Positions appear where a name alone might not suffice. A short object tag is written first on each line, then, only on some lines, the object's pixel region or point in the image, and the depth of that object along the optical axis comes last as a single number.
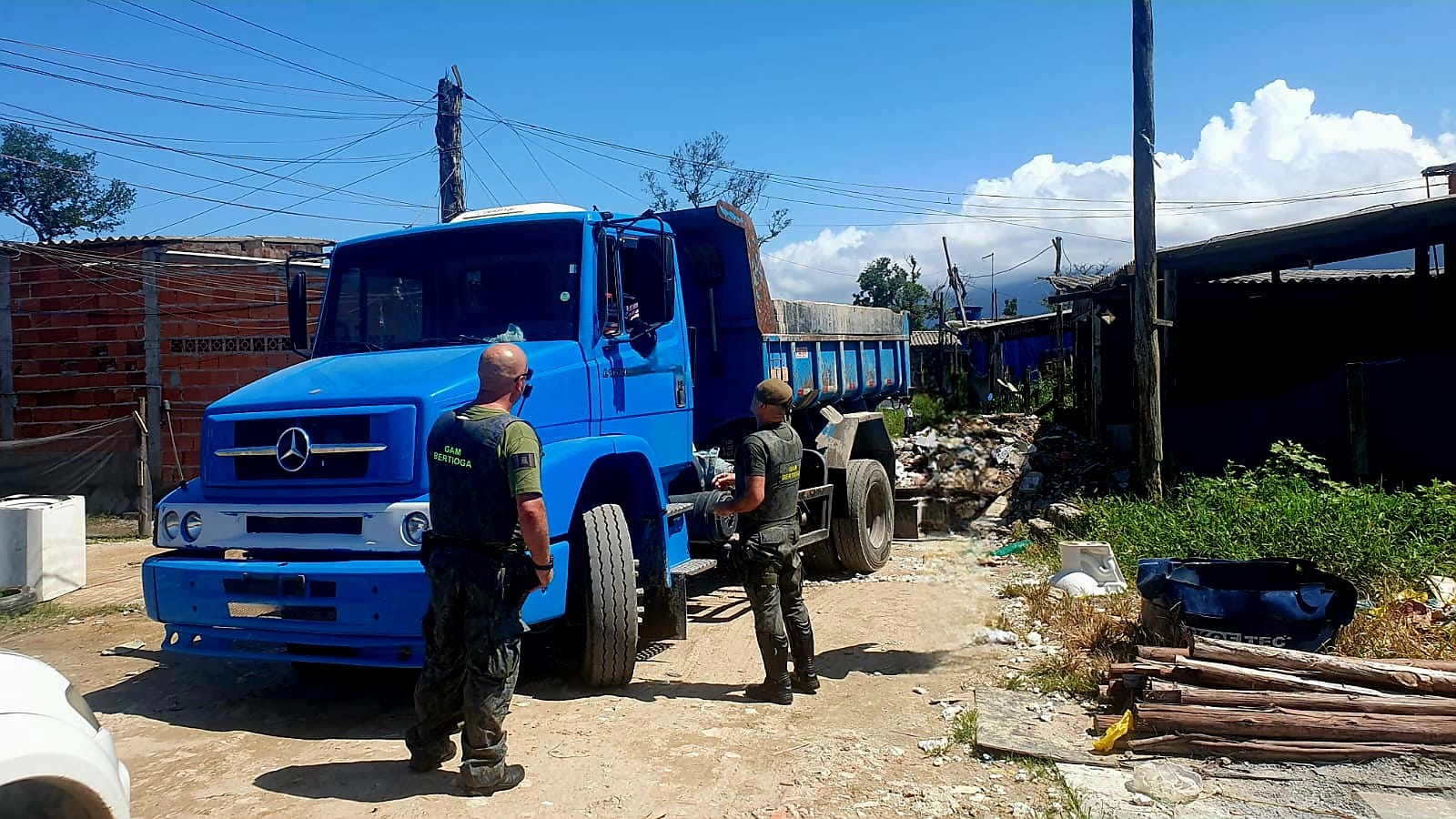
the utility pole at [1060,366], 17.31
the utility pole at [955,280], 30.65
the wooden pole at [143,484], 10.69
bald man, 3.96
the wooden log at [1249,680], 4.48
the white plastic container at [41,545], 8.02
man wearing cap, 5.22
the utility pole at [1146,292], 9.20
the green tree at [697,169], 30.62
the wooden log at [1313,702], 4.37
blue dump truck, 4.53
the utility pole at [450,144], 14.94
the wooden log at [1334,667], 4.49
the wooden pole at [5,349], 13.79
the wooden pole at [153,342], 13.41
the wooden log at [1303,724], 4.26
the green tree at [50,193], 31.77
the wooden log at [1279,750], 4.23
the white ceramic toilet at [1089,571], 7.10
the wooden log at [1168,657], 4.70
